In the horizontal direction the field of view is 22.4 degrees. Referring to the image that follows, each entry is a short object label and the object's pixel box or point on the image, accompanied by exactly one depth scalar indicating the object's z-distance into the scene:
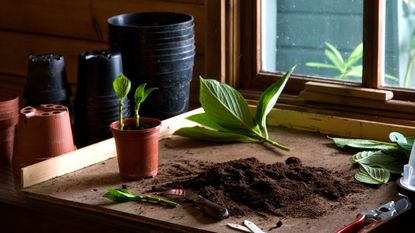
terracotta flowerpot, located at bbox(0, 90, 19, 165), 2.12
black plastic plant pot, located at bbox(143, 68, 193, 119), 2.22
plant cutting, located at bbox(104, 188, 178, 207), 1.82
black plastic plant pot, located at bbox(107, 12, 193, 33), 2.26
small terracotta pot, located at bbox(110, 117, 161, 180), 1.92
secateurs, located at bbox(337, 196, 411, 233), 1.67
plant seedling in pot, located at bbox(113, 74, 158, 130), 1.91
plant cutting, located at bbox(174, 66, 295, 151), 2.16
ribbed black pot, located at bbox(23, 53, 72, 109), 2.16
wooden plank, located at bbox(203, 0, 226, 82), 2.35
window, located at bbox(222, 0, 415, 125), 2.19
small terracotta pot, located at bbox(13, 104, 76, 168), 1.99
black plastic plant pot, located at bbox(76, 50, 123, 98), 2.12
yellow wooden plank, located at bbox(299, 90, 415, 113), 2.16
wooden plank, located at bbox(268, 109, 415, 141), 2.11
